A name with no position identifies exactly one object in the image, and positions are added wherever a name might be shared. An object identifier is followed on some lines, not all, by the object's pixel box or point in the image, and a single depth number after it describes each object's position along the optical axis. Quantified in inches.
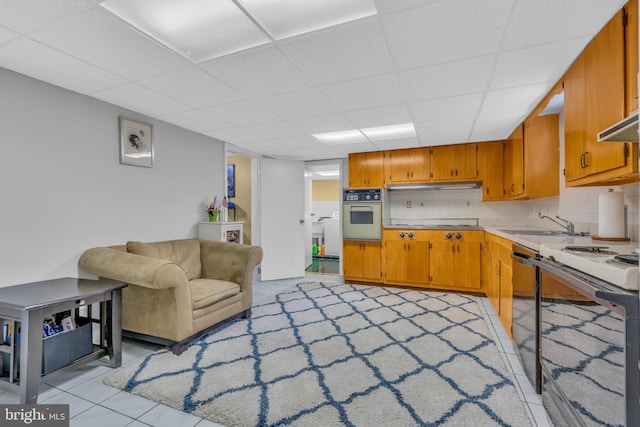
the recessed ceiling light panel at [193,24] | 61.0
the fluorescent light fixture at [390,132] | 142.8
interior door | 201.8
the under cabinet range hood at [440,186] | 178.4
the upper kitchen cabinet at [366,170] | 192.1
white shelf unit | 146.7
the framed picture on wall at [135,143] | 114.6
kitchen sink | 104.8
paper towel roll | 77.5
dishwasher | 72.4
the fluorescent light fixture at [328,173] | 300.0
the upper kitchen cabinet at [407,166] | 181.2
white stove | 39.2
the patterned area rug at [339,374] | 66.9
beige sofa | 89.5
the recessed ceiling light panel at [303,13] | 60.5
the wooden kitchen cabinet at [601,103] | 58.0
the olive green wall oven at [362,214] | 186.9
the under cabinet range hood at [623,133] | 38.2
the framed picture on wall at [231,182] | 225.0
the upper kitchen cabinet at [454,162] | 171.8
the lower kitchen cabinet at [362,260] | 187.3
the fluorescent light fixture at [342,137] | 152.7
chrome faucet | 102.4
